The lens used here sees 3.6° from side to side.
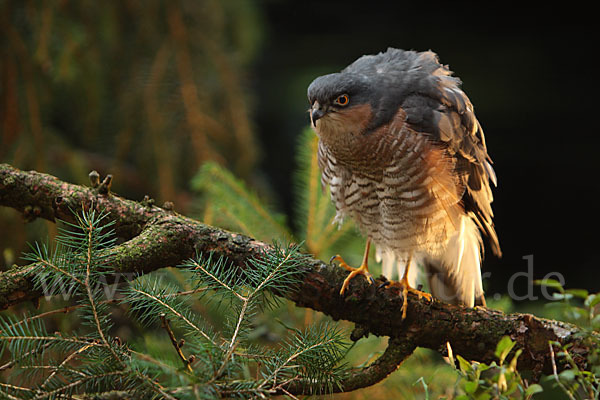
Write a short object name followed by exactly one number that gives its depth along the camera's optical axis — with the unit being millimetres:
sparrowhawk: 6609
